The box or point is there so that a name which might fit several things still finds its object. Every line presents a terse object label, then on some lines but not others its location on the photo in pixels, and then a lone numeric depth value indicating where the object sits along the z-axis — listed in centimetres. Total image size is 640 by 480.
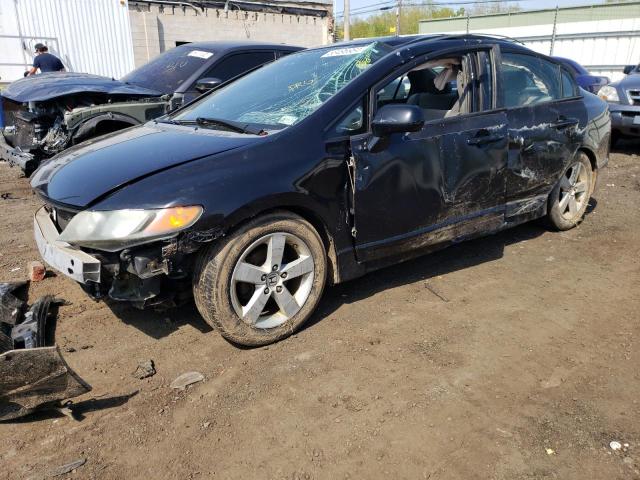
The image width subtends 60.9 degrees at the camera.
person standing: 1026
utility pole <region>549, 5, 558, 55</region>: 1856
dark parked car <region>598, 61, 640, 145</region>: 896
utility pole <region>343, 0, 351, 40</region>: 2172
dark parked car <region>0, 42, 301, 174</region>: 609
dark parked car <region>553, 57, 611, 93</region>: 1051
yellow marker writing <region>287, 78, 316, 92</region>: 375
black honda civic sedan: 287
